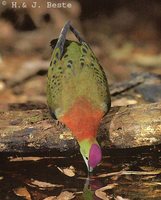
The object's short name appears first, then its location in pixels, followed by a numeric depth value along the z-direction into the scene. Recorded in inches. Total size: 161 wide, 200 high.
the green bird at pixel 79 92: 344.5
